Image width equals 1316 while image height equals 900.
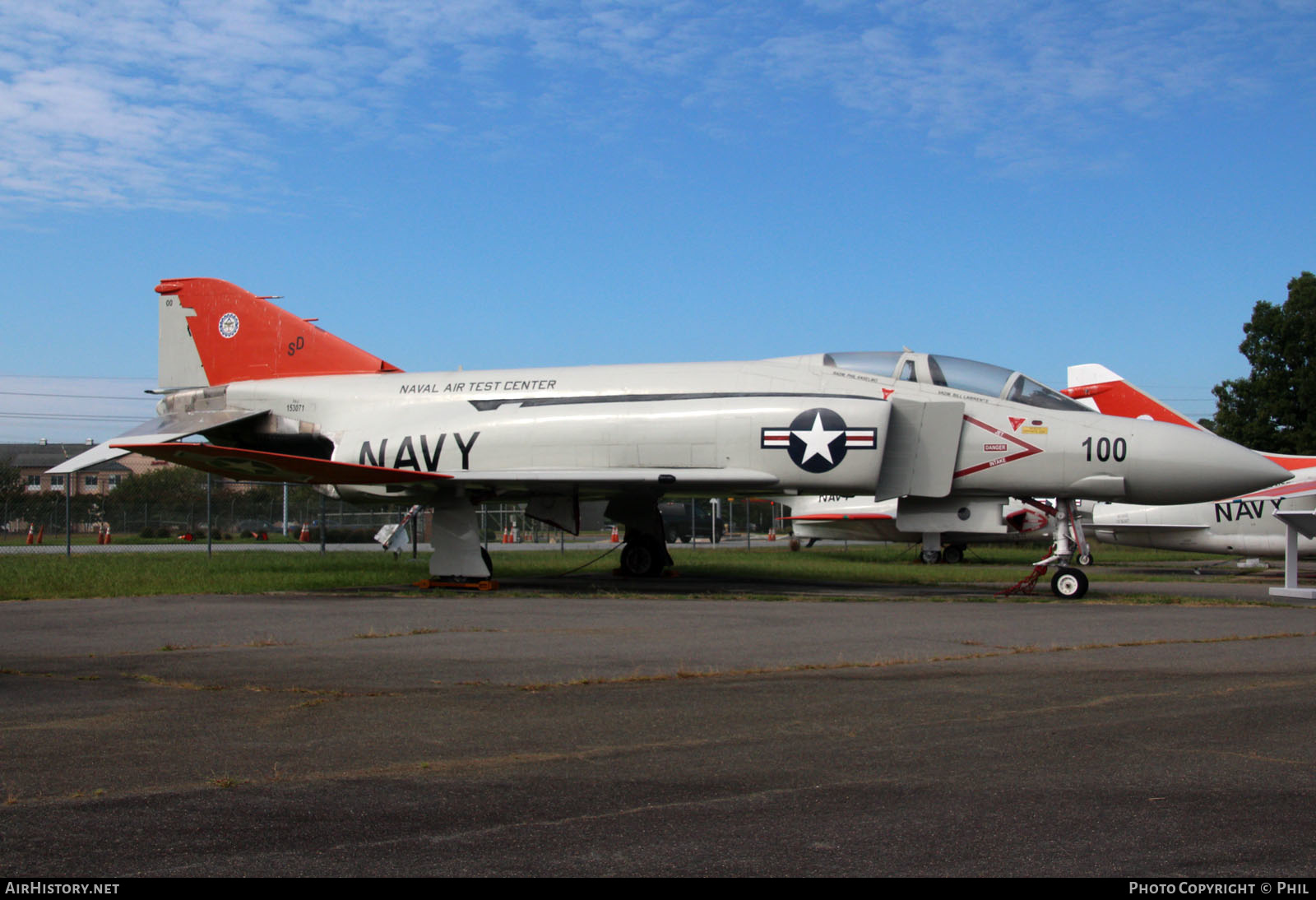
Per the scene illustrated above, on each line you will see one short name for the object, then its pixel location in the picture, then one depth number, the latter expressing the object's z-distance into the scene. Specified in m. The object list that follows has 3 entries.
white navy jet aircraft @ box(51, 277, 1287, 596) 12.86
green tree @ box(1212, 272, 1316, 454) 39.78
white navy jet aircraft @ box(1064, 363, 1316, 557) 18.33
